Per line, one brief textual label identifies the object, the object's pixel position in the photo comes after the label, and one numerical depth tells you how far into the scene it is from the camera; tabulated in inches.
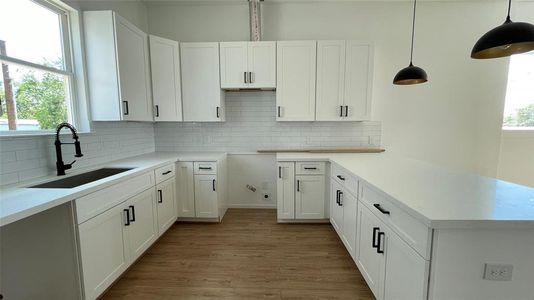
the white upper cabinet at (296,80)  120.7
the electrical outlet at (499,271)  40.4
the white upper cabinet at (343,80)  119.8
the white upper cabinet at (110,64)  90.1
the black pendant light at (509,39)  48.5
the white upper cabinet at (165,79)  117.0
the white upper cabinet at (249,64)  121.5
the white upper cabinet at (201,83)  122.8
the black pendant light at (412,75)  85.4
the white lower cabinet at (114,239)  61.6
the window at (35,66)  67.3
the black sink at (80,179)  70.8
